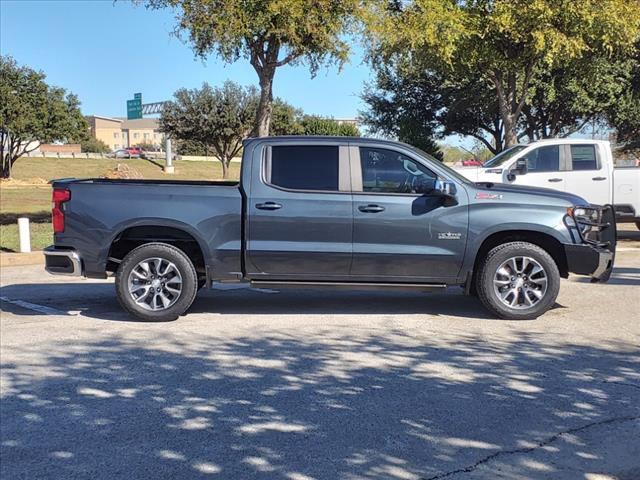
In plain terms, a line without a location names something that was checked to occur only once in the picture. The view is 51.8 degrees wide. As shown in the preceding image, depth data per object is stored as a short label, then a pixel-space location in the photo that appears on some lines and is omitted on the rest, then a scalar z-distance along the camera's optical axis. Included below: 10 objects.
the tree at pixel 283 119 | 48.16
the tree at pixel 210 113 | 41.38
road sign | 70.38
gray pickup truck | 6.96
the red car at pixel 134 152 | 90.44
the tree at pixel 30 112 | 37.69
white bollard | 12.05
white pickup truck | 12.55
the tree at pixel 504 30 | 14.09
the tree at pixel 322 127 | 52.84
